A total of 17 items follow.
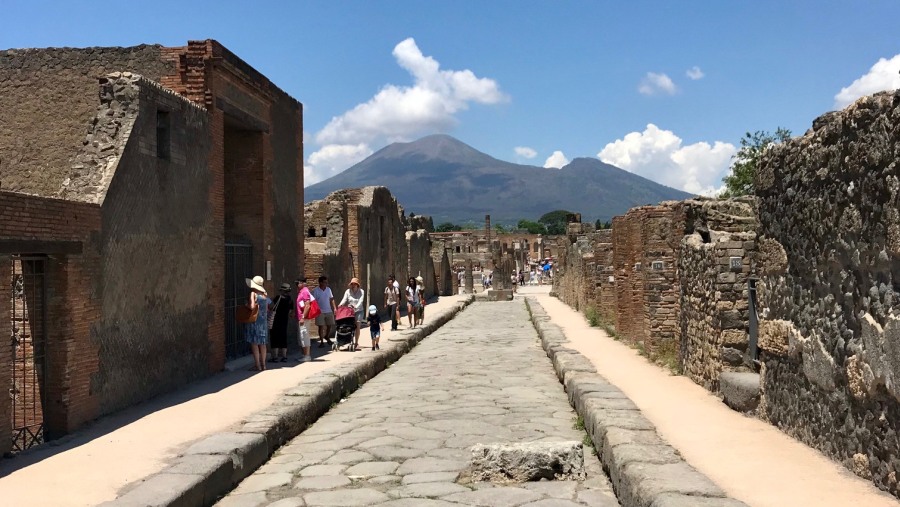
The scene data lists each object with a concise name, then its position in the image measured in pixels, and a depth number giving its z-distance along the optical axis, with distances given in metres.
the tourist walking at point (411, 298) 19.70
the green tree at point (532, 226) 153.51
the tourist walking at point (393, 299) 19.12
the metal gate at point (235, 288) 13.27
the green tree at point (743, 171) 36.92
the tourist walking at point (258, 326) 11.83
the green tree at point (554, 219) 161.94
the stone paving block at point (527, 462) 5.90
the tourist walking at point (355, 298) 14.51
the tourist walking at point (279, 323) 13.15
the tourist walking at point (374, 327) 14.46
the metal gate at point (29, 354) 7.17
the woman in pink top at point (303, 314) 13.40
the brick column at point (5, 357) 6.20
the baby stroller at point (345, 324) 14.48
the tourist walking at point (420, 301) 20.03
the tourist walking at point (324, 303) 14.86
